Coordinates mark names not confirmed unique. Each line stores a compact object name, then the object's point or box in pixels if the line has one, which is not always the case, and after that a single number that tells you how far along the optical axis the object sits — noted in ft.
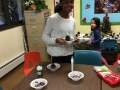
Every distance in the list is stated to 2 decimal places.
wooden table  2.86
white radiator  6.37
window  6.86
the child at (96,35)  5.66
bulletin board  7.33
